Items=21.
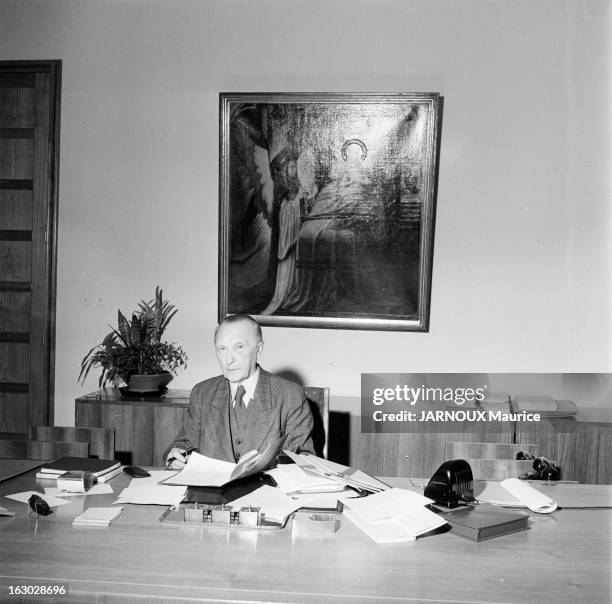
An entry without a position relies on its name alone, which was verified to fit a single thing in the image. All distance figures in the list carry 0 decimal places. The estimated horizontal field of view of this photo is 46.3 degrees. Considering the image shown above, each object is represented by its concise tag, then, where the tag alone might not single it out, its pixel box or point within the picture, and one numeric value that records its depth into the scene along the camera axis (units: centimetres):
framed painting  415
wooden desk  165
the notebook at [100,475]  250
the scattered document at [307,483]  230
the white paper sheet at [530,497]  226
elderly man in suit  288
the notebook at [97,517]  206
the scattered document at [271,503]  209
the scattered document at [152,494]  224
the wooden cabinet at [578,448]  381
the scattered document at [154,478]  247
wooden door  443
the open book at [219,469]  227
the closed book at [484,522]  201
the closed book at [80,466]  252
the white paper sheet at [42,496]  226
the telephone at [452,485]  223
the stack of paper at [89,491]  235
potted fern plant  407
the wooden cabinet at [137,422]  390
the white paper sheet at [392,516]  199
